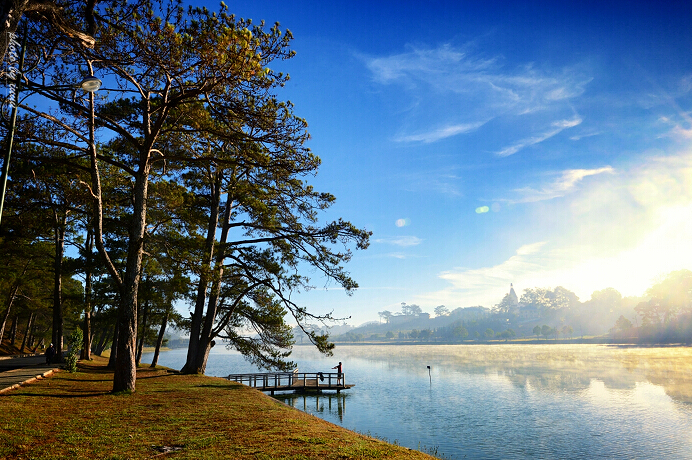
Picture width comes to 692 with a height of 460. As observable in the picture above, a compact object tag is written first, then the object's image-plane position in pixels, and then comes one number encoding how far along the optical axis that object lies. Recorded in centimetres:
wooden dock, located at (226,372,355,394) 3021
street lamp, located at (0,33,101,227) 652
